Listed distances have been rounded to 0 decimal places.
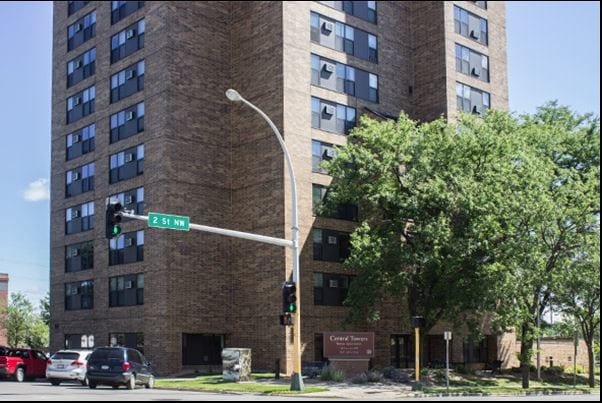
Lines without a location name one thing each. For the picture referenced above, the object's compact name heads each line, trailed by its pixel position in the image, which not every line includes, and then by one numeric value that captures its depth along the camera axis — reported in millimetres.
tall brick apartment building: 43469
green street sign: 25656
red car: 36053
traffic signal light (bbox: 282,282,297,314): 27609
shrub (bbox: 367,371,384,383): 36094
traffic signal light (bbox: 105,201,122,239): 23641
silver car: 32156
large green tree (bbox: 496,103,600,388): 34406
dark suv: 29234
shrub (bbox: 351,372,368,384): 34969
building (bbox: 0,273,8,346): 88256
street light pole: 28109
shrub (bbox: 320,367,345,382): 35009
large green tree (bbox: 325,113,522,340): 36188
